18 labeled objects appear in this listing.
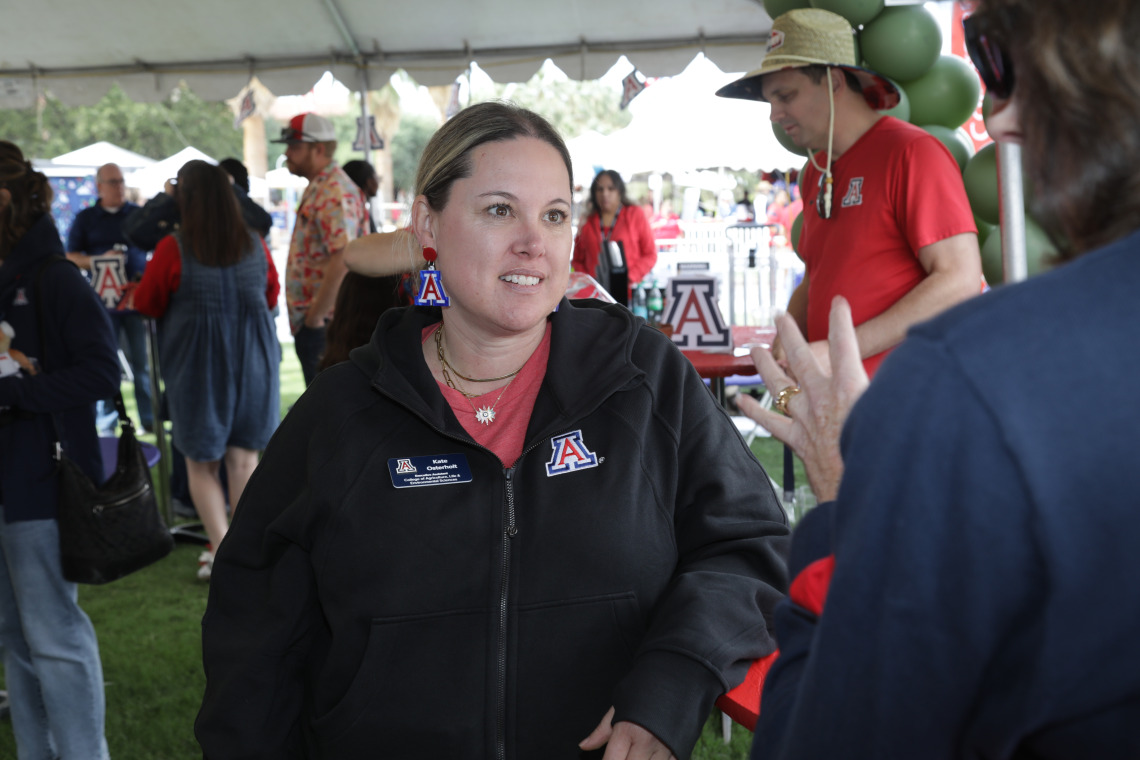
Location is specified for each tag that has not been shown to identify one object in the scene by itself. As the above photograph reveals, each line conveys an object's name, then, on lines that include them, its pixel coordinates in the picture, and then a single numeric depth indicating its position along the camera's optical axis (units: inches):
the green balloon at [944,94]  138.1
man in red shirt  101.4
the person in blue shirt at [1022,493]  21.5
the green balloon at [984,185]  124.8
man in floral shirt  184.4
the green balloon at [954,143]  137.8
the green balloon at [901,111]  132.5
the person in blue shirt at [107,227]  277.1
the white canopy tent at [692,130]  413.7
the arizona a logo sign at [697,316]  163.0
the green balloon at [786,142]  155.3
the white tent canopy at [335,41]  263.7
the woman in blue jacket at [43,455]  97.7
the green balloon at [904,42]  133.5
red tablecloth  150.9
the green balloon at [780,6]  156.8
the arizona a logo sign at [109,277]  226.5
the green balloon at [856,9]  134.0
